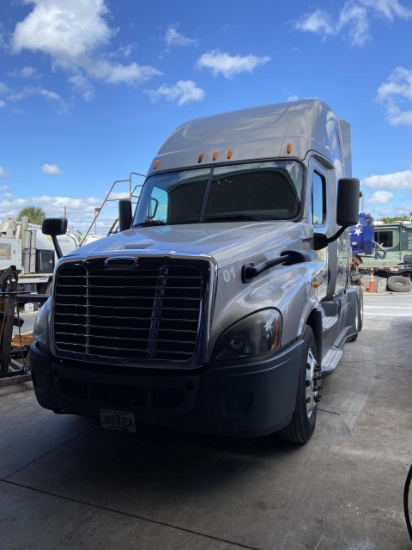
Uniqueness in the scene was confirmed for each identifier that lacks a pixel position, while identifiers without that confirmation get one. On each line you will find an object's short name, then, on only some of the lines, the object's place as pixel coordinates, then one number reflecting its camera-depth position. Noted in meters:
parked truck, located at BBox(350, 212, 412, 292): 20.16
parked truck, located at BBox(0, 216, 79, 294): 15.16
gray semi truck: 2.88
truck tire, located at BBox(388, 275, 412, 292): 19.81
